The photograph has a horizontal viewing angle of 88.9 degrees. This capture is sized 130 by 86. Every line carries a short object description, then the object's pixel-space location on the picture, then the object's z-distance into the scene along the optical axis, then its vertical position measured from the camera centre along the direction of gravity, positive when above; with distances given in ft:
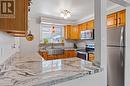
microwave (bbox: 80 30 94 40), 8.21 +0.94
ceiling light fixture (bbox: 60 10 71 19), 6.82 +3.01
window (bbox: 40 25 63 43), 9.95 +1.11
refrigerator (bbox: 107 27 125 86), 4.95 -1.10
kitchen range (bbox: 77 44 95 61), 8.22 -1.42
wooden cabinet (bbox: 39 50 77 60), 9.18 -1.93
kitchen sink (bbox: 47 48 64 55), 9.07 -1.28
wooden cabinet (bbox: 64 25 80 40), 10.54 +1.55
